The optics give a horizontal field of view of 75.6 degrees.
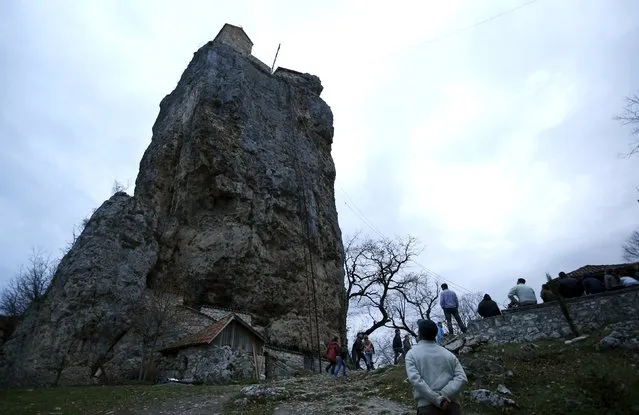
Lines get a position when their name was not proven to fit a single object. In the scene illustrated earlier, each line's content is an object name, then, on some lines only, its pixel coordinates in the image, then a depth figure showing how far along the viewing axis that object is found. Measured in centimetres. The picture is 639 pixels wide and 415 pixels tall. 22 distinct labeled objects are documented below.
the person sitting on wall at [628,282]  1249
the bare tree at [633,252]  4044
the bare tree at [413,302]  3741
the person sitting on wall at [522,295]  1368
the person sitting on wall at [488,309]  1414
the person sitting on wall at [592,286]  1299
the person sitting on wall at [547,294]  1391
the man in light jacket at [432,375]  448
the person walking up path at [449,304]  1506
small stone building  1897
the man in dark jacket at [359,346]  1943
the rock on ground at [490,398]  902
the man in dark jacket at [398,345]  2060
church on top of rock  4081
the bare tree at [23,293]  3306
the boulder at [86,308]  1831
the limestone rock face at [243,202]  2595
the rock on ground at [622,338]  1041
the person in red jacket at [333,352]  1645
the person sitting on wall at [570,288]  1331
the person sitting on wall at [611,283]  1260
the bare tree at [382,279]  3694
